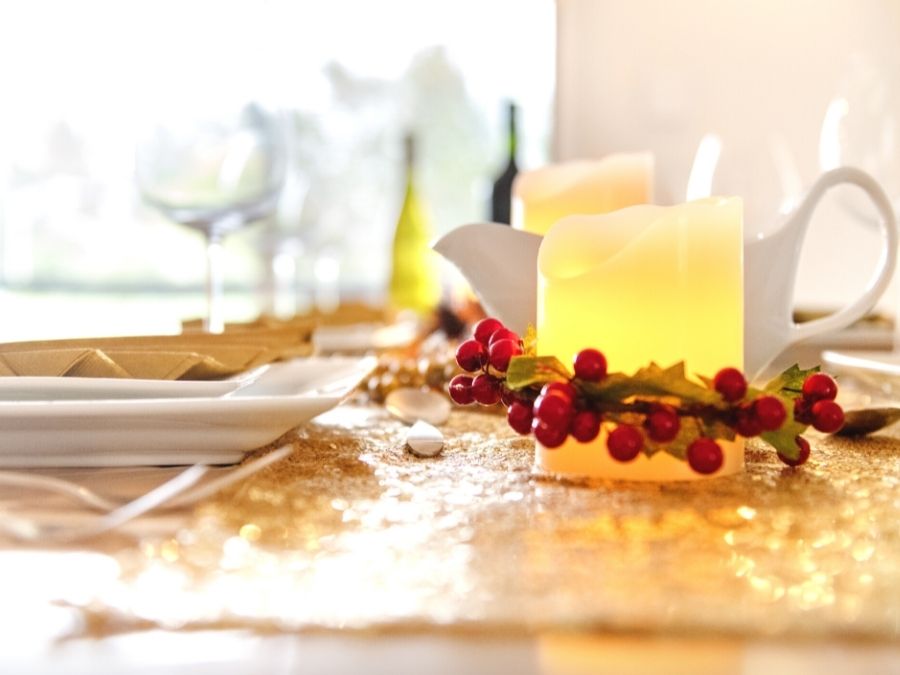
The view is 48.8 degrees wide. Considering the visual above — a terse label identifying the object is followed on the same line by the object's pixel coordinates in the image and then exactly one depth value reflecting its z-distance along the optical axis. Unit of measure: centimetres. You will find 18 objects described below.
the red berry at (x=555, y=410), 38
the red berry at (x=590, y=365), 38
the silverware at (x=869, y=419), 54
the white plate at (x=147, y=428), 41
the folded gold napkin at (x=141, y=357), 48
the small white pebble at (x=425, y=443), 48
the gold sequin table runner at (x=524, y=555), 25
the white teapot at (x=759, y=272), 50
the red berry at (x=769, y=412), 38
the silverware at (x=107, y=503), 31
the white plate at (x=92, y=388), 43
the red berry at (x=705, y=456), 38
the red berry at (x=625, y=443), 37
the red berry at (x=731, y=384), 38
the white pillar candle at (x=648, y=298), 42
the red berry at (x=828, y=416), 42
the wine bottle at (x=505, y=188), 179
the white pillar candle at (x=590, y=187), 70
